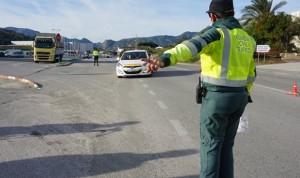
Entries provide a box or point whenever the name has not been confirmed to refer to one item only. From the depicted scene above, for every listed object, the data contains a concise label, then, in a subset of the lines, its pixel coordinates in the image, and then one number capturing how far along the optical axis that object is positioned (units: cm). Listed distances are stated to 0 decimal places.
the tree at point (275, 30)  4619
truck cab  3994
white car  1950
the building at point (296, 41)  5181
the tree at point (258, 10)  4728
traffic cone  1270
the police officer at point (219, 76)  324
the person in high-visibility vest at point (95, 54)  3831
